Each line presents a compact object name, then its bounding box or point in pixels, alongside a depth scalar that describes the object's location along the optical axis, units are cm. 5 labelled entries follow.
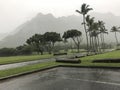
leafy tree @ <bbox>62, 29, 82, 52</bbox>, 4148
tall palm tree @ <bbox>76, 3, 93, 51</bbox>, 3142
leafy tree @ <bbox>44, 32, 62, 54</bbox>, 3881
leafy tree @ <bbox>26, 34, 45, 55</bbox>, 3881
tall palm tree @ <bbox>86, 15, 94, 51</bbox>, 3695
